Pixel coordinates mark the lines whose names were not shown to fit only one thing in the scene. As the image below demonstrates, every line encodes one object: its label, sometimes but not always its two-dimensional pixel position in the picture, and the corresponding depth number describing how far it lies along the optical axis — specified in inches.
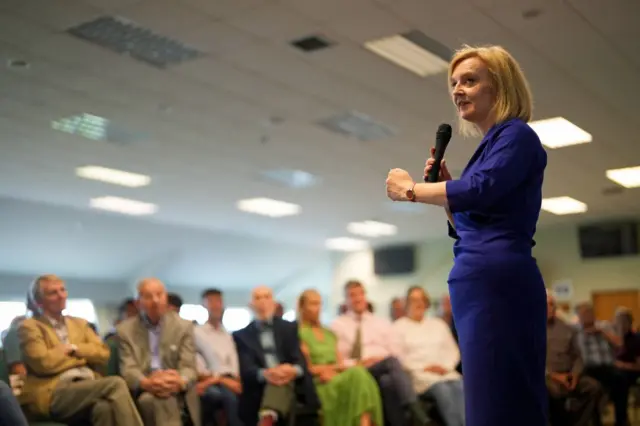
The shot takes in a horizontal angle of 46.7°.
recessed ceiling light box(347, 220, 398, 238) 527.4
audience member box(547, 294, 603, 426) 213.5
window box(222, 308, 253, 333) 664.4
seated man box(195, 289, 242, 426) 188.9
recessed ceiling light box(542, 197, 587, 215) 450.3
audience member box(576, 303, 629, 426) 276.4
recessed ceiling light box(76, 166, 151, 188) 360.2
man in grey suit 149.7
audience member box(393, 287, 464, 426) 197.5
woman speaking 56.2
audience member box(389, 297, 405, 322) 322.1
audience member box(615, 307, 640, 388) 311.1
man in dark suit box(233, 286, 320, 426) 171.5
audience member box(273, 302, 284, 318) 291.7
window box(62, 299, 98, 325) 554.3
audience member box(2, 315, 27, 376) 149.5
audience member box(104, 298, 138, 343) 278.2
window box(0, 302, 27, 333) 508.1
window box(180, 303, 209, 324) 615.3
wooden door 516.4
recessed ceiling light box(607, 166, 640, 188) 376.1
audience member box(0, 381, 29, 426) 122.2
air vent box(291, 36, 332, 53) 209.9
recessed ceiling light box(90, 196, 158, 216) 428.3
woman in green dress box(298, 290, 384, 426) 177.5
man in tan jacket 139.6
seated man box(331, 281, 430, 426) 189.8
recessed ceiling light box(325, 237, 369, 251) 597.7
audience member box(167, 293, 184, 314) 250.2
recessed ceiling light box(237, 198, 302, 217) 440.8
